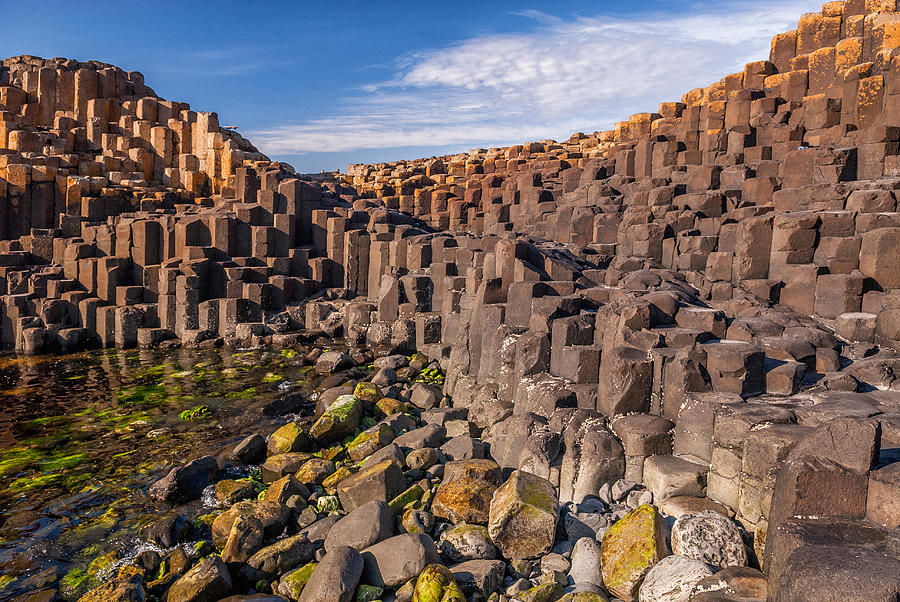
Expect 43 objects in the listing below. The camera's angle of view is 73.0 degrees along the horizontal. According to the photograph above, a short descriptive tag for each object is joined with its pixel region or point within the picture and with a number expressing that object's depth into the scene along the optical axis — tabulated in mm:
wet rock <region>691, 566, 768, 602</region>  4723
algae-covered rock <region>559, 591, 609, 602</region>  5359
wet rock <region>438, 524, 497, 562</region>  6469
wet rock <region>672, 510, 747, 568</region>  5488
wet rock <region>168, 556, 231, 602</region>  6129
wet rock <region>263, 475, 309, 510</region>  8188
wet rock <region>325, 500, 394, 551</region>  6715
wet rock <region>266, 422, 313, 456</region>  10117
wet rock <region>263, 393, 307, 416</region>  12586
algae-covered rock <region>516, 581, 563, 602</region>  5570
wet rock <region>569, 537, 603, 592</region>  5793
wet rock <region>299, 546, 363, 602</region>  5746
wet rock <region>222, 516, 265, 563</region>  6887
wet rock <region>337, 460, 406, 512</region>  7840
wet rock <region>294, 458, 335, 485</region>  9034
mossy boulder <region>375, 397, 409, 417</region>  11773
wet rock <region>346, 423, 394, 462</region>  9711
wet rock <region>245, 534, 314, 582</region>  6645
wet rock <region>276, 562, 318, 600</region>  6266
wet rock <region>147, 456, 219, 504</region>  8719
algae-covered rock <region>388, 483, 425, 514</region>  7672
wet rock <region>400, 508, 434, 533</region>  7059
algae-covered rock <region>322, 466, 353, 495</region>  8789
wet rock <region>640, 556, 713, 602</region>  5109
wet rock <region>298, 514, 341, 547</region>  7289
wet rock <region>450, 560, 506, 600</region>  5867
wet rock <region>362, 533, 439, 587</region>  6051
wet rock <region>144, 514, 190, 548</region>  7547
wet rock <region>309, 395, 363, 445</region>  10516
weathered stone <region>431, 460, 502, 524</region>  7148
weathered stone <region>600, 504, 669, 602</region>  5570
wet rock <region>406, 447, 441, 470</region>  8859
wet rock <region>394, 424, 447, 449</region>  9750
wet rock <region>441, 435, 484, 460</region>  9055
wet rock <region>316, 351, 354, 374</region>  15688
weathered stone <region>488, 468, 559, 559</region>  6359
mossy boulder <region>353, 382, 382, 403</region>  12383
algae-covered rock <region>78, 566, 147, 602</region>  6121
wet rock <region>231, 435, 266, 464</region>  10117
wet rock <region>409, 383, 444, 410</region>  12430
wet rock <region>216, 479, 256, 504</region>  8672
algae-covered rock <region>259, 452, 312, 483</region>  9404
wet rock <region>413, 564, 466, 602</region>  5566
